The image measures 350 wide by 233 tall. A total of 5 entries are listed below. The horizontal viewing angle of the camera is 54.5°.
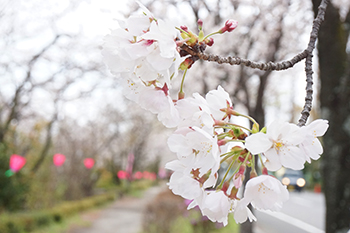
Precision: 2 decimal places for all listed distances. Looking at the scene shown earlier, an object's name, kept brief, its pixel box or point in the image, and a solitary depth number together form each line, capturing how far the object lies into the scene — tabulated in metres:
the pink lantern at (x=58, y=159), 6.74
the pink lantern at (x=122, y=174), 12.94
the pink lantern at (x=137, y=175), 15.68
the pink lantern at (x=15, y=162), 5.35
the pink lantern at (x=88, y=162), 8.88
